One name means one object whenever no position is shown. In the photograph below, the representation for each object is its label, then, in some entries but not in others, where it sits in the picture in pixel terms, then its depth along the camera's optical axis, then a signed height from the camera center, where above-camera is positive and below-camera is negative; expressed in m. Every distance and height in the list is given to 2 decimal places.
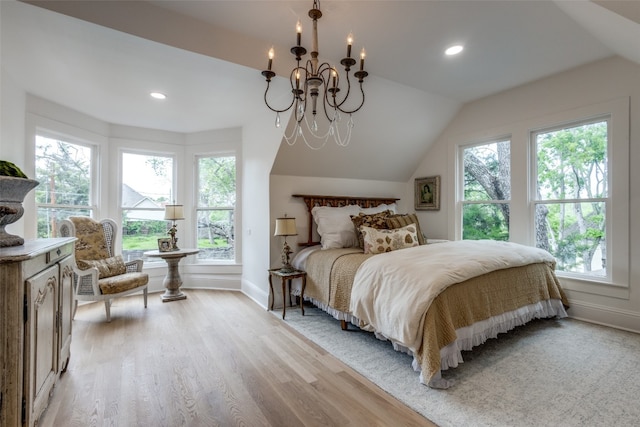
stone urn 1.49 +0.07
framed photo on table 4.00 -0.42
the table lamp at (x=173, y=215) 4.06 -0.01
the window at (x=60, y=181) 3.49 +0.43
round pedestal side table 3.93 -0.89
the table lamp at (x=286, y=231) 3.34 -0.19
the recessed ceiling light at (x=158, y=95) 3.20 +1.33
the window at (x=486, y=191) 3.90 +0.34
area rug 1.68 -1.15
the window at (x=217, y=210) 4.62 +0.07
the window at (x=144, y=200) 4.36 +0.23
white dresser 1.27 -0.56
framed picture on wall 4.54 +0.34
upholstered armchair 3.14 -0.60
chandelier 1.79 +1.00
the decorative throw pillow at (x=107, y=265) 3.20 -0.60
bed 1.98 -0.60
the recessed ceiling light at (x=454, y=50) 2.66 +1.54
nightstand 3.22 -0.69
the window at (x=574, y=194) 3.13 +0.23
